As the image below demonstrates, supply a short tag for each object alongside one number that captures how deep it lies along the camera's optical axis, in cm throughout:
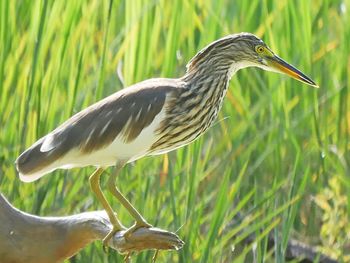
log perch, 746
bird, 743
